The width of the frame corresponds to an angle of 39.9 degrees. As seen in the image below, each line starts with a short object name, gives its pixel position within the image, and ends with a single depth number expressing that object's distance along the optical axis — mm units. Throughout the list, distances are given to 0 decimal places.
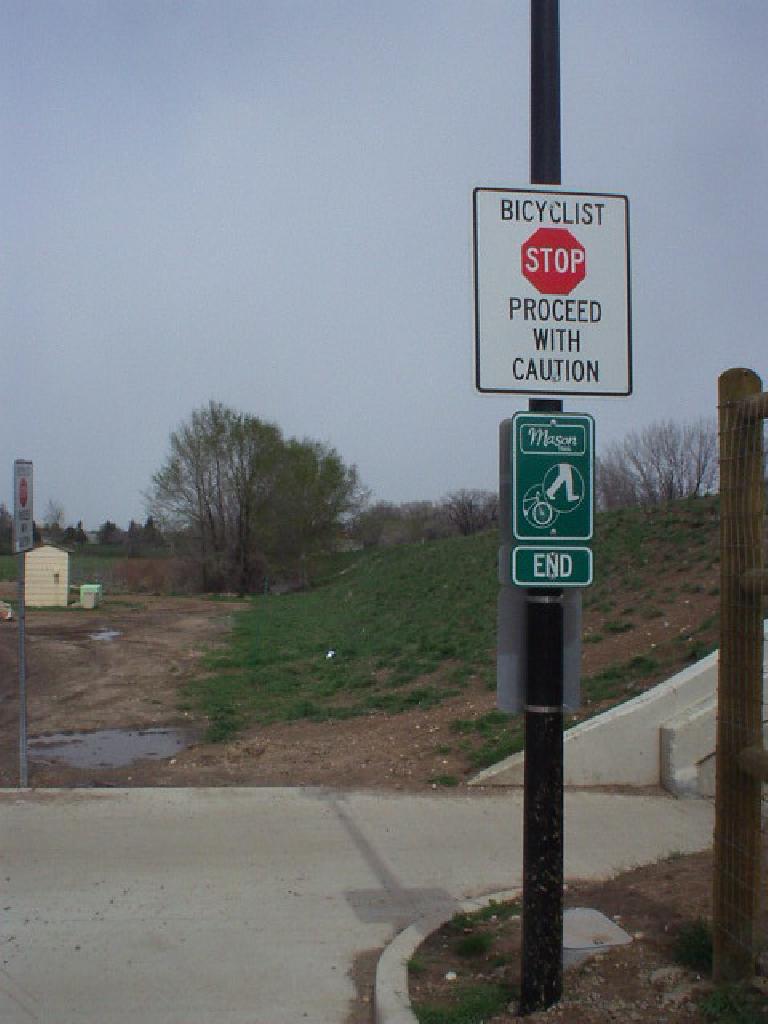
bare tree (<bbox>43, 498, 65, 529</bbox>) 91625
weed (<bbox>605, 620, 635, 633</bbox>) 12427
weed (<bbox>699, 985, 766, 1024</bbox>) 3871
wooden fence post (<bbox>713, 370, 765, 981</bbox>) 4246
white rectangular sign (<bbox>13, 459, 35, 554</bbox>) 8562
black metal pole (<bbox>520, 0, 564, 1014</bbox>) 4156
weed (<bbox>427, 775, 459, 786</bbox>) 8227
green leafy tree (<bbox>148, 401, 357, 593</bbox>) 56781
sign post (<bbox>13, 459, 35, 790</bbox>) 8469
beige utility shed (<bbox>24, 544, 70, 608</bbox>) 37062
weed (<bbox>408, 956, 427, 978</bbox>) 4776
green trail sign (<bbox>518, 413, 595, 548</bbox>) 4219
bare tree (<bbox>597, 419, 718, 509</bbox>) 42156
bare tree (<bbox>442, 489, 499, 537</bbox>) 75062
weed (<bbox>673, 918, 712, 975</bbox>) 4516
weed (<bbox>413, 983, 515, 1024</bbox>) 4215
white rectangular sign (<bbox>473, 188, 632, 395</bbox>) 4285
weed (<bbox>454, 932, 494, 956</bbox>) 4965
